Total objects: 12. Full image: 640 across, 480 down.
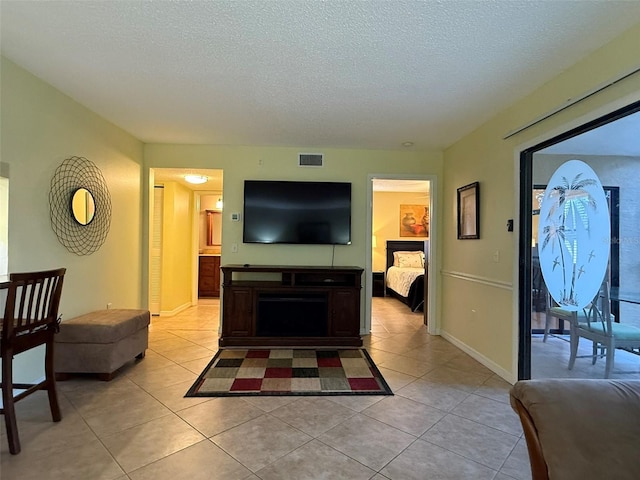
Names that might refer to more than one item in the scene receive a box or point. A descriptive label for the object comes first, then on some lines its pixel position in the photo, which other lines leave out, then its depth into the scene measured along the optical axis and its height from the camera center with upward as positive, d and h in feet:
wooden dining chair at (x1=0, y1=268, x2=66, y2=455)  5.94 -1.88
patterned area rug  8.89 -3.94
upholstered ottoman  9.12 -2.96
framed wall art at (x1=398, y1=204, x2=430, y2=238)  26.66 +1.87
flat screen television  14.21 +1.33
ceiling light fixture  16.09 +3.10
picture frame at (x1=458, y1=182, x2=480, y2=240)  11.85 +1.25
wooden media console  12.77 -2.61
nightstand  25.22 -3.04
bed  19.97 -1.84
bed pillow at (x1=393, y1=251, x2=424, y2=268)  24.63 -1.09
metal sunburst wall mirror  9.55 +1.09
